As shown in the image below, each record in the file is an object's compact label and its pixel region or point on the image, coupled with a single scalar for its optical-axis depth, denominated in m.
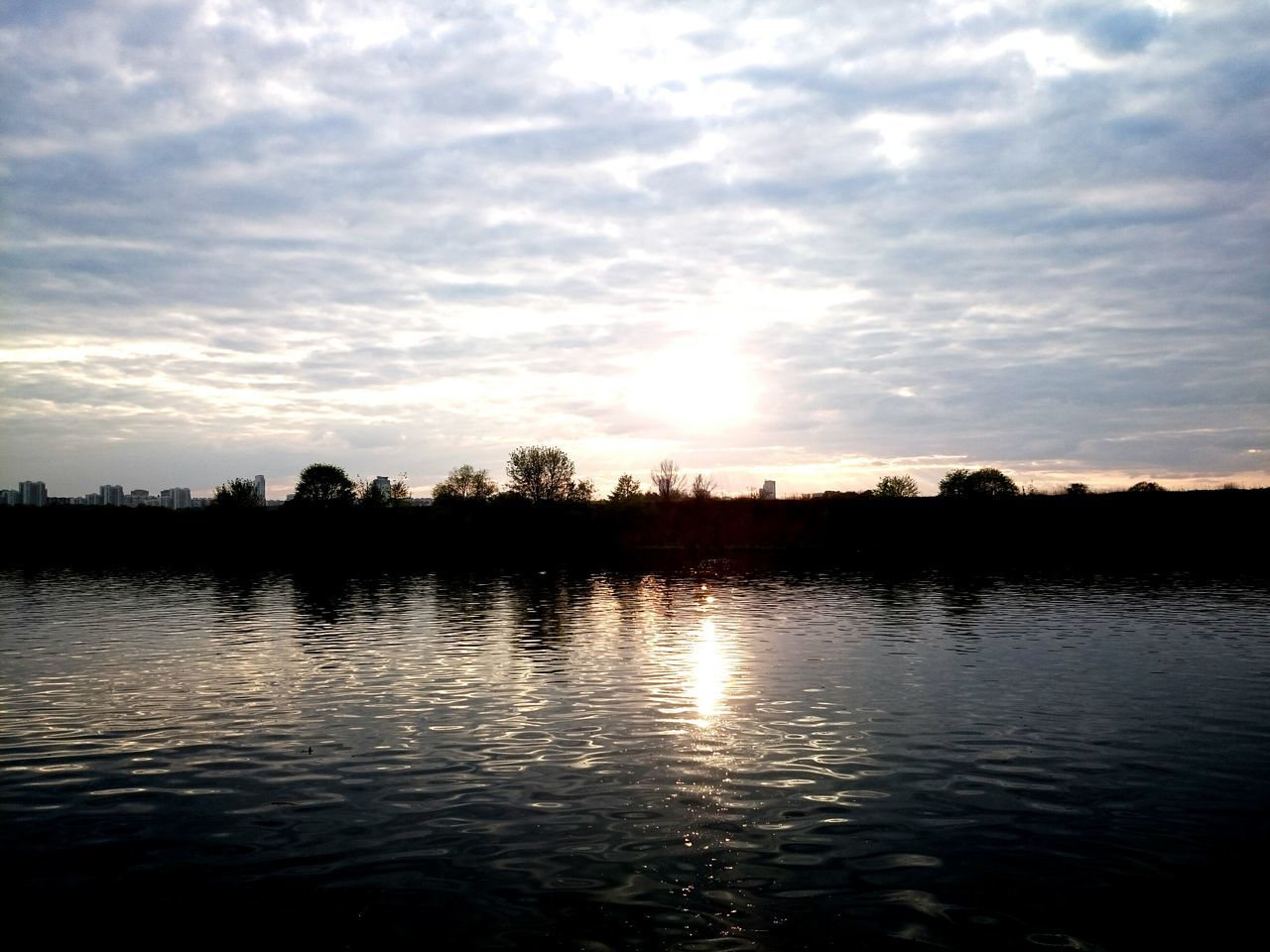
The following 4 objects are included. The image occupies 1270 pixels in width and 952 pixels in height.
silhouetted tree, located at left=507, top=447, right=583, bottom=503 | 194.38
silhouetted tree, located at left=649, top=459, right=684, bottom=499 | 174.02
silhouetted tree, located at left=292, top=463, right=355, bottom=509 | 183.50
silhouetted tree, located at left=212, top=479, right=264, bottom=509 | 188.25
